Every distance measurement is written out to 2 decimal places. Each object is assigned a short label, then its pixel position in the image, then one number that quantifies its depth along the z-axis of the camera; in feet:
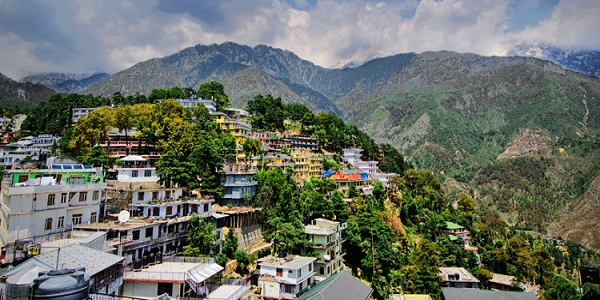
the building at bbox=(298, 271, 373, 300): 112.28
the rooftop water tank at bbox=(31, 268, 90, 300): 35.55
